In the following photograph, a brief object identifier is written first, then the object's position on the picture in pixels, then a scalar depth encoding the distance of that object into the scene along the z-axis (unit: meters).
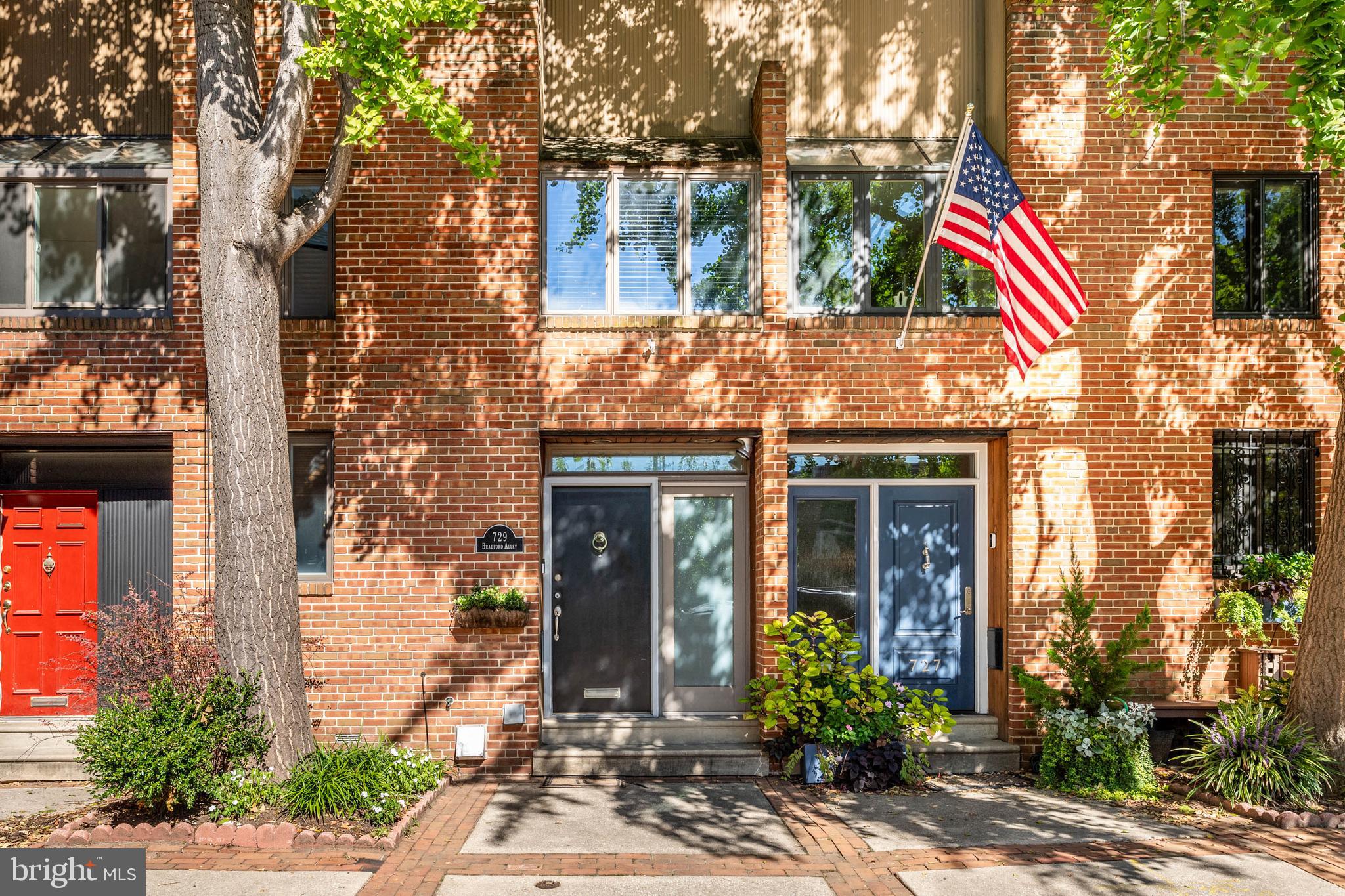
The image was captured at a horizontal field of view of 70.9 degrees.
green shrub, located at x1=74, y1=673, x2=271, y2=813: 6.57
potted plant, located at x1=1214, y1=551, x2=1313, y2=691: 8.94
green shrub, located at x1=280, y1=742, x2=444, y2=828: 6.89
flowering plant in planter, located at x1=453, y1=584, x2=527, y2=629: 8.73
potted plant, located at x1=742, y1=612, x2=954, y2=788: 8.43
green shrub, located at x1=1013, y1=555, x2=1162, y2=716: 8.46
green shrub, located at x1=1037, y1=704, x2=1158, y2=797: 8.19
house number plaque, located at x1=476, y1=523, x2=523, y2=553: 8.93
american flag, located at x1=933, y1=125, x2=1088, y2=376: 7.88
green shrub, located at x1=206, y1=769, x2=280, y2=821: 6.80
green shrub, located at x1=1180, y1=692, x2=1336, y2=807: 7.62
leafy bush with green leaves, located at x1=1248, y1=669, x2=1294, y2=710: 8.55
